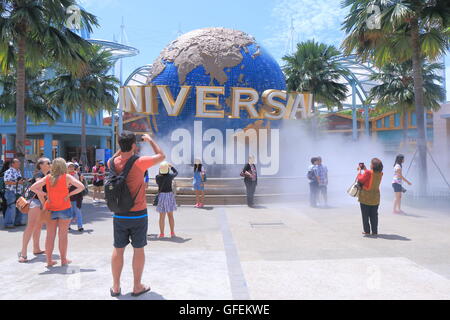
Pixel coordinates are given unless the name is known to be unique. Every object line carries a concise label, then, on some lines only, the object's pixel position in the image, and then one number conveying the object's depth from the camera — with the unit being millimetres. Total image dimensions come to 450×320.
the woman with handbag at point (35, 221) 5094
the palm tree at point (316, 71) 21062
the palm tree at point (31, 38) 10438
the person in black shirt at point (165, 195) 6672
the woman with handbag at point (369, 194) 6673
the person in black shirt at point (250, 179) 10883
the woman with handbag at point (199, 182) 10766
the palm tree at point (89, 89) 19719
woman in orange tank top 4750
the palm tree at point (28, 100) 17922
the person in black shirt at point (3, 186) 7938
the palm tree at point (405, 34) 10938
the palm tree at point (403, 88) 20062
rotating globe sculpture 13719
